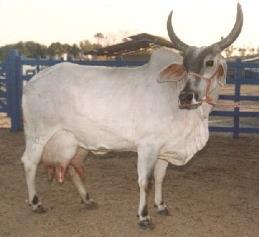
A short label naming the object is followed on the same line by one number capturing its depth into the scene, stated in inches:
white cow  183.5
